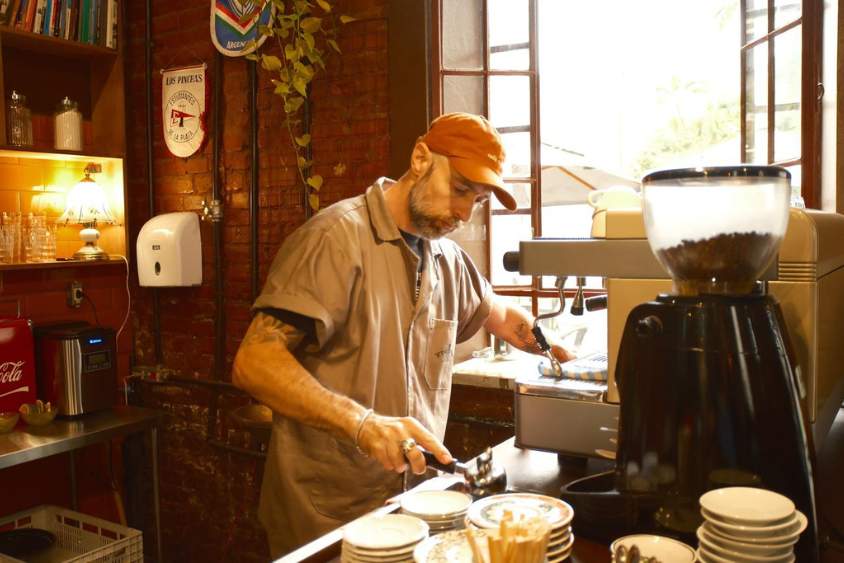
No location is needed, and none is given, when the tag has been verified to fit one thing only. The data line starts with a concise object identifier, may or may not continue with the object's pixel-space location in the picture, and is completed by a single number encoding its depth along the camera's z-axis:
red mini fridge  2.85
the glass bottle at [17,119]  3.06
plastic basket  2.59
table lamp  3.29
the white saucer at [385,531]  0.92
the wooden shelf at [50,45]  3.03
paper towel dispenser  3.20
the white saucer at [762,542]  0.83
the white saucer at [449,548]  0.88
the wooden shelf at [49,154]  3.01
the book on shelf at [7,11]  2.98
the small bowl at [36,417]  2.75
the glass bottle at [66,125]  3.25
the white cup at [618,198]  1.73
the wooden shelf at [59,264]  2.99
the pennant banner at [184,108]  3.28
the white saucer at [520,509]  0.98
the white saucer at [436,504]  1.04
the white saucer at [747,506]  0.83
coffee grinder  0.92
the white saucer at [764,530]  0.83
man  1.68
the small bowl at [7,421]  2.68
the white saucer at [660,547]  0.90
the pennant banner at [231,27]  3.08
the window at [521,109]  2.80
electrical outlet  3.38
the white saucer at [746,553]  0.84
